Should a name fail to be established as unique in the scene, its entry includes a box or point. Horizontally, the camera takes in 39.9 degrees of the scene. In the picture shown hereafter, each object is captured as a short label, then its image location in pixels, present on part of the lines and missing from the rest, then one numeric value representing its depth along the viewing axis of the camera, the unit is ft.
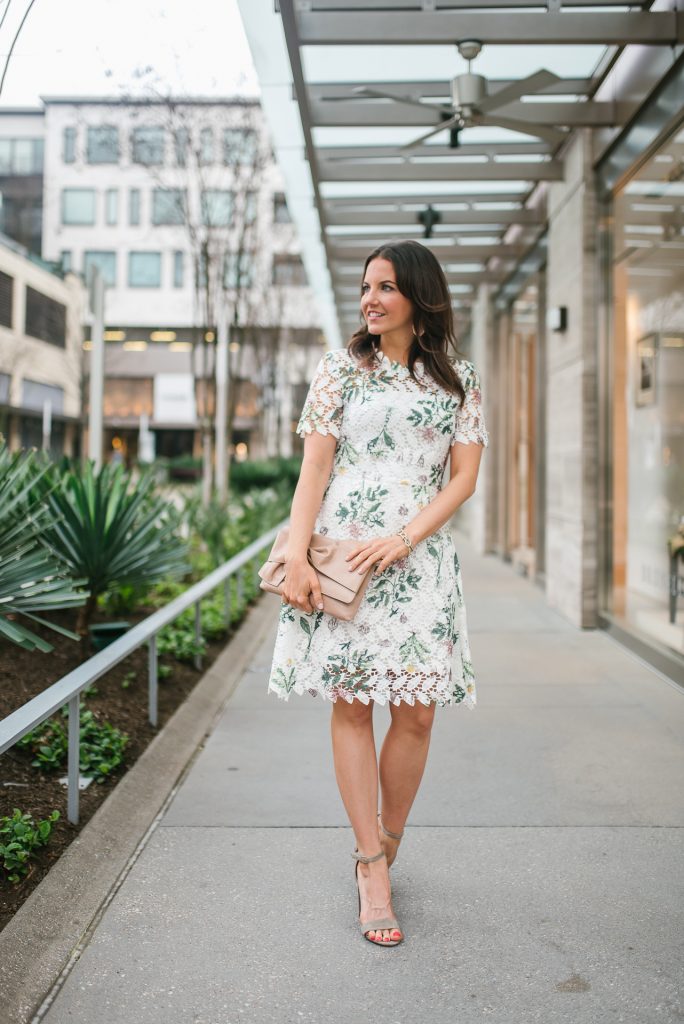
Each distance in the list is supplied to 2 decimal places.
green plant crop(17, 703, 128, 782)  11.03
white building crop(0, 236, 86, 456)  117.35
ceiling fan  18.94
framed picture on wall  19.44
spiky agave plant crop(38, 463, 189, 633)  14.42
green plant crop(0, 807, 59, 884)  8.46
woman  8.20
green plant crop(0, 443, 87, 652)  10.43
